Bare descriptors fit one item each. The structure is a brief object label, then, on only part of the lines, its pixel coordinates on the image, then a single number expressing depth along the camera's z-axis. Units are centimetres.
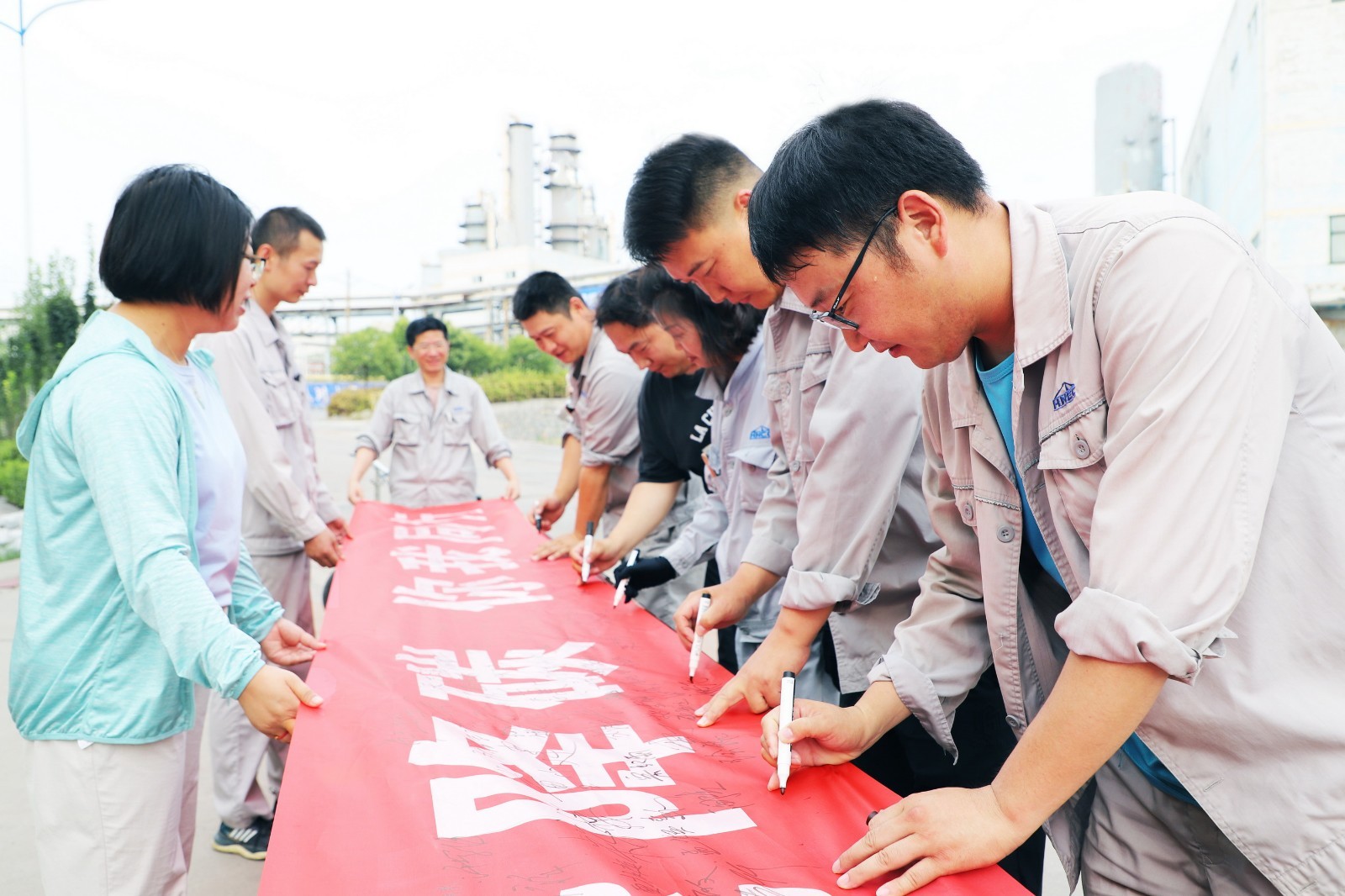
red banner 103
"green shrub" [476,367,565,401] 1959
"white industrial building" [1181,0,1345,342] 1401
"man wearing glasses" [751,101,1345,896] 82
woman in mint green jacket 134
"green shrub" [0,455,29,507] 820
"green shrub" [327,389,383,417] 2214
